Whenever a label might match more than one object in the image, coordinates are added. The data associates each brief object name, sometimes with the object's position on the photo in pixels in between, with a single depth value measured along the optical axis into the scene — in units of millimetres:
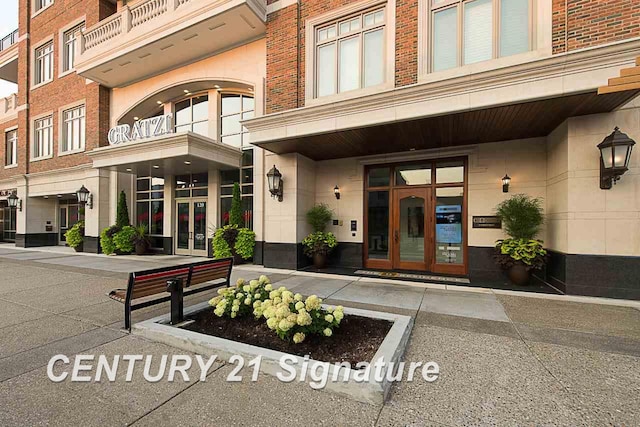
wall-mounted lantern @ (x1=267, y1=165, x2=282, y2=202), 8922
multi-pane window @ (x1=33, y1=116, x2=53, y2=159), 16016
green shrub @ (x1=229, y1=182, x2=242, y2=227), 10539
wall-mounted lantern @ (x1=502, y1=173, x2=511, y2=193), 7661
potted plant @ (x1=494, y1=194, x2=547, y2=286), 6715
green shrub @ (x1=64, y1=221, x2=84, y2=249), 13914
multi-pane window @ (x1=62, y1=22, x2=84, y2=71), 15039
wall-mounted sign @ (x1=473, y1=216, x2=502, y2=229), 7891
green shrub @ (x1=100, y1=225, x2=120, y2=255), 12625
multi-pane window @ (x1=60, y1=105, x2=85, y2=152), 14734
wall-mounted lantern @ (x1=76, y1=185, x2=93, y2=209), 13359
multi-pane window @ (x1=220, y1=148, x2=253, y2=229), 11266
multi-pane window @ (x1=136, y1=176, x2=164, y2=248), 13539
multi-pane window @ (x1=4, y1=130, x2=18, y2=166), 18775
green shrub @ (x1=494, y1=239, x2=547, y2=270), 6691
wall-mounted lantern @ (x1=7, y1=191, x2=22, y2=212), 16791
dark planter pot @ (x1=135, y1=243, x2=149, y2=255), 12609
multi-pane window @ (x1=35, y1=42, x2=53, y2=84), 16109
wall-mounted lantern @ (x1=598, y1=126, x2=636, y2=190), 5332
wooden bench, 4066
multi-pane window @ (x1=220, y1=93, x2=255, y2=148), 11602
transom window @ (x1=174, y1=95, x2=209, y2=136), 12578
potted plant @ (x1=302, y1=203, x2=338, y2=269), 9102
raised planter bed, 2660
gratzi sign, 10406
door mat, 7582
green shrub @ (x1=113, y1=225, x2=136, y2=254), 12508
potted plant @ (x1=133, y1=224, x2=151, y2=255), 12625
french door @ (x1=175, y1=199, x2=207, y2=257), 12352
